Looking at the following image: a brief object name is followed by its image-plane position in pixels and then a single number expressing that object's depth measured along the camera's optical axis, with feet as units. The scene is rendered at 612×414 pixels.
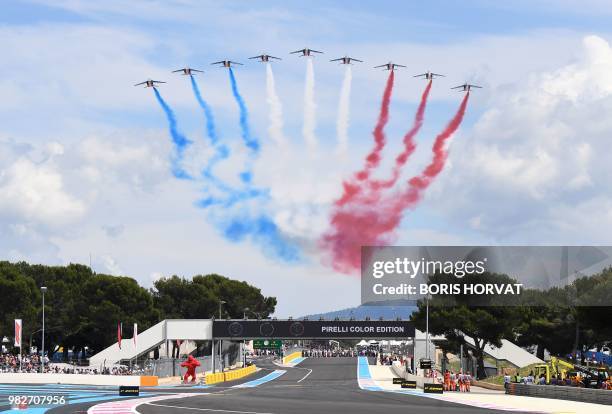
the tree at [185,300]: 636.89
